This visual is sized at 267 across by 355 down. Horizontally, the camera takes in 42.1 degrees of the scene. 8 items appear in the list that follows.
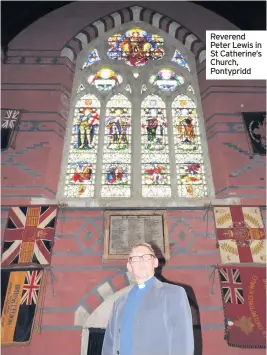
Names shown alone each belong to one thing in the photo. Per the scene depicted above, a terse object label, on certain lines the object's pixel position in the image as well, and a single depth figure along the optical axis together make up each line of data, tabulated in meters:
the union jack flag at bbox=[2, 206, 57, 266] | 4.48
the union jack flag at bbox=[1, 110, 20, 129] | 5.80
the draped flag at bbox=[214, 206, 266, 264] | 4.50
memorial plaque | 4.52
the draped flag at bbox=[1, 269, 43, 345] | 3.93
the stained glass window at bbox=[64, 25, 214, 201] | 5.46
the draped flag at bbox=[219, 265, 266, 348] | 3.90
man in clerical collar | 1.68
